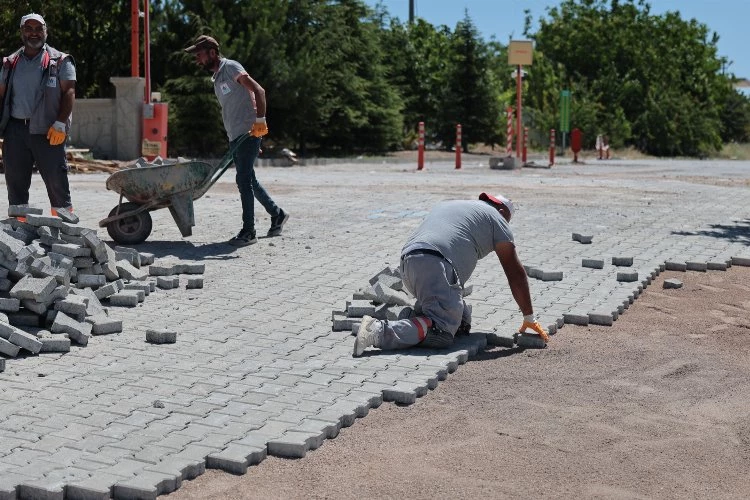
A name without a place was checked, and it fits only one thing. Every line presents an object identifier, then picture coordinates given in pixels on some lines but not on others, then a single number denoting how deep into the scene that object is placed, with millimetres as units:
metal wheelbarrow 10984
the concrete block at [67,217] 8781
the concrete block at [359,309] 8008
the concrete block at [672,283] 9766
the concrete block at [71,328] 7277
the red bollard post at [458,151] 28436
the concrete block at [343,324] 7867
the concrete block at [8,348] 6809
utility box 24672
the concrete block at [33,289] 7301
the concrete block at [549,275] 9766
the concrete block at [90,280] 8281
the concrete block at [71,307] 7496
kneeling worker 7207
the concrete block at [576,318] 8250
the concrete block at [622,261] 10547
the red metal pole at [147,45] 24703
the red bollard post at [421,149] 27331
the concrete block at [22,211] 8805
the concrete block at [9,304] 7312
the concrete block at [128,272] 9117
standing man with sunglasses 10305
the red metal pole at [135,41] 24422
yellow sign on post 31381
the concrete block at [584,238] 12188
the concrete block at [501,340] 7531
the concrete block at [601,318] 8258
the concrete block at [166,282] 9250
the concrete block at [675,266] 10641
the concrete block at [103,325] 7590
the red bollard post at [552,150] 32062
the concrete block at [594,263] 10469
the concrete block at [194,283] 9289
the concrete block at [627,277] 9812
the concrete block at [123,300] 8516
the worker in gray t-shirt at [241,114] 11203
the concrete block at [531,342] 7480
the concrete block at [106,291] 8438
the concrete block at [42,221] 8484
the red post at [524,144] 32441
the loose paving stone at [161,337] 7391
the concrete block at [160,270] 9547
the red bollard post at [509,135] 29405
